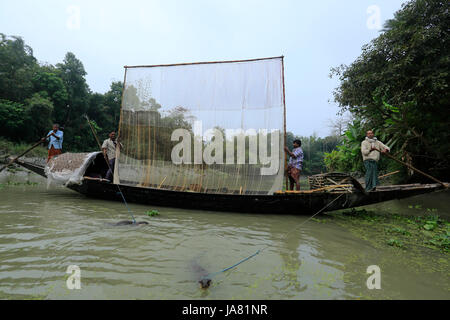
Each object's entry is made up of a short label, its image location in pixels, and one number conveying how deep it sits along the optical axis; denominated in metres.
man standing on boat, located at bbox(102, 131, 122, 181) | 8.00
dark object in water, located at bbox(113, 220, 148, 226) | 4.65
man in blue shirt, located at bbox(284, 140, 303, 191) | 6.65
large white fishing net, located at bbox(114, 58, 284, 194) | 6.43
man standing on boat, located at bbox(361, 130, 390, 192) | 5.92
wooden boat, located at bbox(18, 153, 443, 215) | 5.62
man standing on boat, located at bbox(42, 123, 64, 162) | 7.93
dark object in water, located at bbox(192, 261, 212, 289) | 2.36
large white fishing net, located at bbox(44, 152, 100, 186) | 7.23
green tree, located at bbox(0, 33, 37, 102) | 19.67
